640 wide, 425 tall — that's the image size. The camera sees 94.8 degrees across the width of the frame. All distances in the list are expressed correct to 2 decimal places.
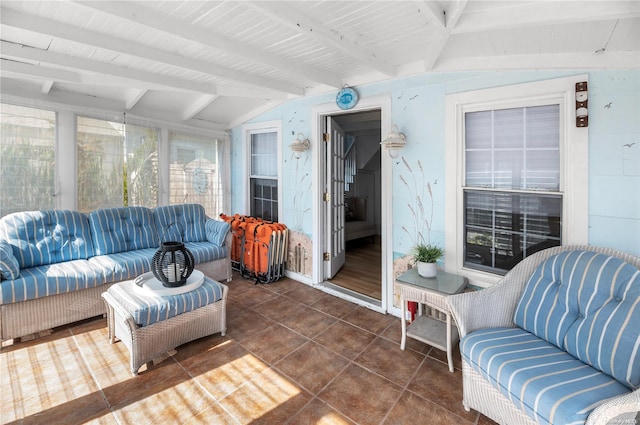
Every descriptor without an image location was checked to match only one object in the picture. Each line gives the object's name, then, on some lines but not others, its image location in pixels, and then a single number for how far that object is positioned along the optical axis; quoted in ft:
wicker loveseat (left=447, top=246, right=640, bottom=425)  4.26
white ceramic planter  8.24
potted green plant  8.25
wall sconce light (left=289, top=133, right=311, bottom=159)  12.35
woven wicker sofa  8.09
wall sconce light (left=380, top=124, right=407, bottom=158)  9.26
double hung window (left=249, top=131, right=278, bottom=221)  14.89
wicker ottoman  6.92
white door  12.60
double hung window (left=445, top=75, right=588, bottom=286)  7.13
